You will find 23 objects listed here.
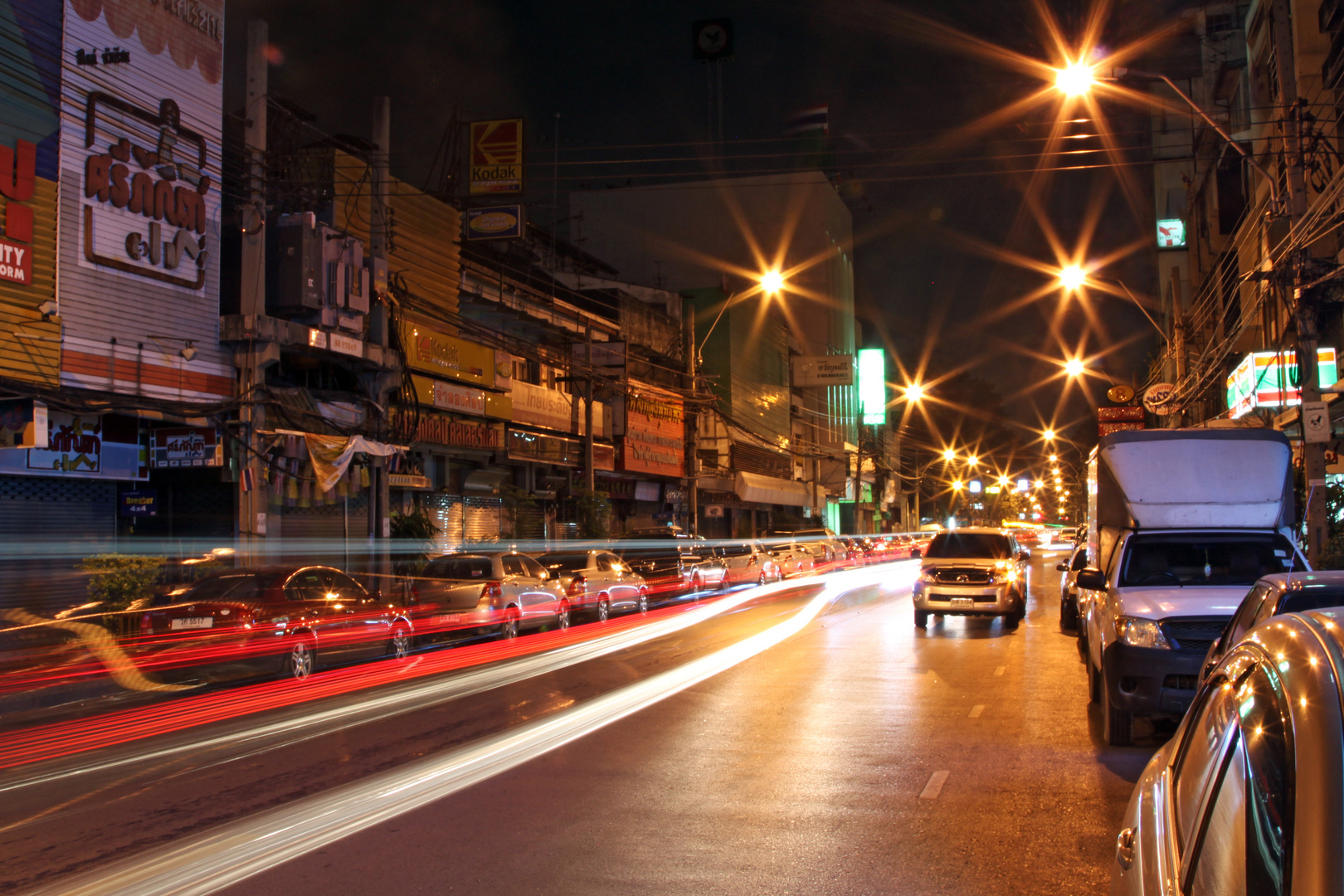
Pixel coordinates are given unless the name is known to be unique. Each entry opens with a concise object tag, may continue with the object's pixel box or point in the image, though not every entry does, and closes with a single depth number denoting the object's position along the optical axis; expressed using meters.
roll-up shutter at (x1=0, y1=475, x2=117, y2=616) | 18.64
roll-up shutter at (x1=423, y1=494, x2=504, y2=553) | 30.88
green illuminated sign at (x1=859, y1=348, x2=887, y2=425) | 83.44
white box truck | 9.46
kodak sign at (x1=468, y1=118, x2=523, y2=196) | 27.53
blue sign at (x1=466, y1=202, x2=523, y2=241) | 28.94
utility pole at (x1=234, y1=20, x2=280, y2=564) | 20.69
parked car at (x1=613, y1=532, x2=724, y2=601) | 30.00
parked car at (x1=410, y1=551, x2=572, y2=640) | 18.52
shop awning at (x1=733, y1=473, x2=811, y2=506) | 50.53
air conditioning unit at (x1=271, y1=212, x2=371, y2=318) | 22.84
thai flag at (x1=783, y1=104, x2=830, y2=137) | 80.25
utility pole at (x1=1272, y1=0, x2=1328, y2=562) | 15.89
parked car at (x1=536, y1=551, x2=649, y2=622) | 23.03
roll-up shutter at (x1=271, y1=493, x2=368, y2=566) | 24.39
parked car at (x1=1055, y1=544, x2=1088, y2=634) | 18.65
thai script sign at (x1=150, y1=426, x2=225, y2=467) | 20.62
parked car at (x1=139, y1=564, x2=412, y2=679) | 13.70
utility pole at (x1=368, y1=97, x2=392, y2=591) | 23.08
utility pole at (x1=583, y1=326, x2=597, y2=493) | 31.38
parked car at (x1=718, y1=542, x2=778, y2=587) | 34.62
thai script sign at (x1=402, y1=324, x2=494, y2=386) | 26.94
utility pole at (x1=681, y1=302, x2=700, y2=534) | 36.50
